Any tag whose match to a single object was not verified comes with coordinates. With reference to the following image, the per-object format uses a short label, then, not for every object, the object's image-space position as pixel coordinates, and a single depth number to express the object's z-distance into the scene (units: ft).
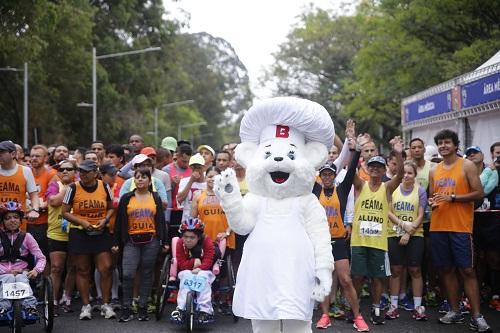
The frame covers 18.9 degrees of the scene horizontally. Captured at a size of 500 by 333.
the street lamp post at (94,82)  209.33
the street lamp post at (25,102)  182.93
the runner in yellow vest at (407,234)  60.90
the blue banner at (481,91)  75.99
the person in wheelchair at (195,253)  57.88
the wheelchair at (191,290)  56.02
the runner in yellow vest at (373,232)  57.98
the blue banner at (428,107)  93.40
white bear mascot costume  39.73
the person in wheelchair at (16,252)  51.76
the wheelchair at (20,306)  50.47
